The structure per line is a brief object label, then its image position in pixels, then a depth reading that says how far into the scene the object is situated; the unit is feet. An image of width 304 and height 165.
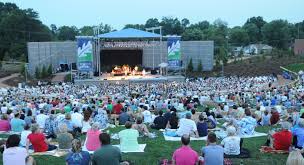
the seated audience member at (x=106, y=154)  20.59
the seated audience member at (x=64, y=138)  30.48
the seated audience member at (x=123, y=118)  45.68
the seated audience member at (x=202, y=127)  36.22
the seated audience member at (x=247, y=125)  37.29
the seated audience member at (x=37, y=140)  29.36
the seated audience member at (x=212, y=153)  22.94
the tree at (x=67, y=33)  301.43
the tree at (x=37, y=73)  134.51
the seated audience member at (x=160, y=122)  41.63
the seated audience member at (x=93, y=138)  29.43
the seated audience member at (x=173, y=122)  40.14
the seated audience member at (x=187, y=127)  34.83
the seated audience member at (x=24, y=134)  31.19
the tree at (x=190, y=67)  143.33
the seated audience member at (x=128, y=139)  30.53
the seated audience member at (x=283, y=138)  29.86
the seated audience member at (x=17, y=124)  38.93
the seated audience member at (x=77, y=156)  21.71
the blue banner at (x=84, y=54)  119.85
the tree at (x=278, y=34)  227.81
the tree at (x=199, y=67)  142.10
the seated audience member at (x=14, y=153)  21.94
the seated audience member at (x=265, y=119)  43.70
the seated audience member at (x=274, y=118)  43.73
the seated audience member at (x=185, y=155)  22.36
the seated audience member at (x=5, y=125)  40.08
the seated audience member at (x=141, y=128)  35.83
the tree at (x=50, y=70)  136.50
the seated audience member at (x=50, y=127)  37.06
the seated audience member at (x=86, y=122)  38.52
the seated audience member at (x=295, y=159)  19.08
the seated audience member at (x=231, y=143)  28.16
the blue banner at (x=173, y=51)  126.31
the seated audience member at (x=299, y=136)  28.94
